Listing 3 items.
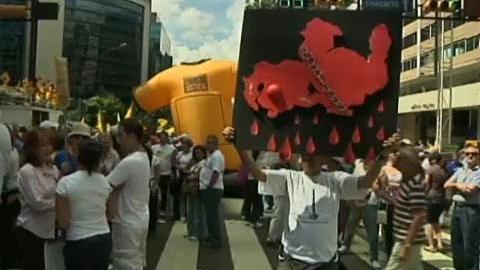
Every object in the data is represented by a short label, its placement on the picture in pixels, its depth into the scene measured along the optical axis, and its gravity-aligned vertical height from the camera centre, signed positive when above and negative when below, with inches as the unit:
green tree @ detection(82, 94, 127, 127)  3210.9 +144.6
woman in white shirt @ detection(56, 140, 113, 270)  236.5 -21.4
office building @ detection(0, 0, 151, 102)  4271.7 +529.0
